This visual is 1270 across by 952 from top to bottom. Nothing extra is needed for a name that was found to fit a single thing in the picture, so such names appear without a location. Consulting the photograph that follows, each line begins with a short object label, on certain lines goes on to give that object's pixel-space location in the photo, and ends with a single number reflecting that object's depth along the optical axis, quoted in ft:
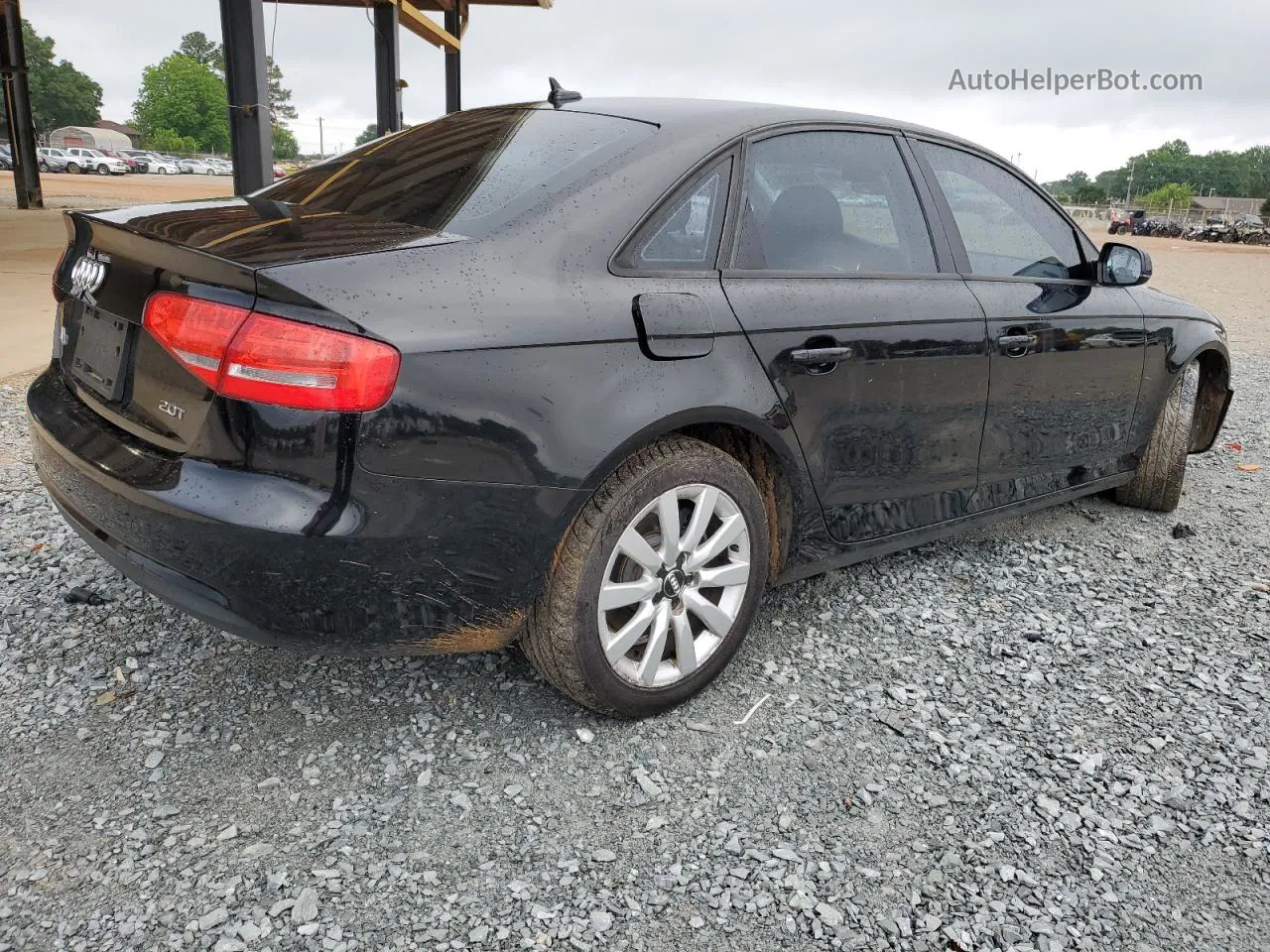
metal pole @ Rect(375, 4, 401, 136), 42.65
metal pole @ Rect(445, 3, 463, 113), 52.49
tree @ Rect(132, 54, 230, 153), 344.08
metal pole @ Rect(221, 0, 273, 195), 26.55
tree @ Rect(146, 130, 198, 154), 327.06
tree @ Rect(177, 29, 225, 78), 385.29
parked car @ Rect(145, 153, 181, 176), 215.31
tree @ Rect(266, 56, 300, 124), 363.31
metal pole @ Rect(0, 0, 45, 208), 70.33
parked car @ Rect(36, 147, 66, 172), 168.55
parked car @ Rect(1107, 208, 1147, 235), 178.91
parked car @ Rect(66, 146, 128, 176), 172.04
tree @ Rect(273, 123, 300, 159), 377.71
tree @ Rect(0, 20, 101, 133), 278.05
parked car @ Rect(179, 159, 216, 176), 232.12
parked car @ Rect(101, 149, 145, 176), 193.39
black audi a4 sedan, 6.67
